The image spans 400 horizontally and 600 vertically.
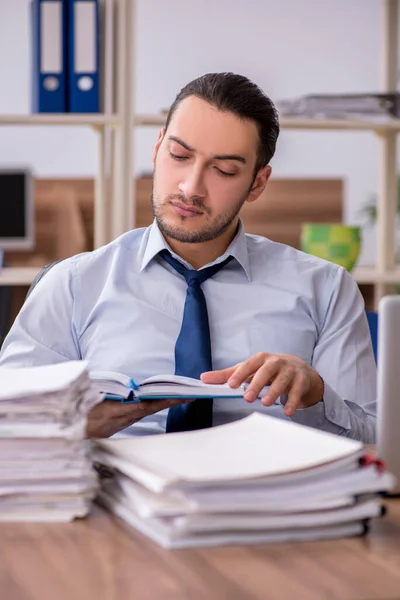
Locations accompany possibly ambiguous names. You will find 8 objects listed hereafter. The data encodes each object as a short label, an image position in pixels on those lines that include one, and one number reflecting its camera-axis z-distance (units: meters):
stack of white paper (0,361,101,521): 1.52
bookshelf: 3.45
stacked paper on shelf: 3.53
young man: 2.52
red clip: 1.49
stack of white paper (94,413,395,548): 1.39
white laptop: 1.62
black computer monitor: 4.97
